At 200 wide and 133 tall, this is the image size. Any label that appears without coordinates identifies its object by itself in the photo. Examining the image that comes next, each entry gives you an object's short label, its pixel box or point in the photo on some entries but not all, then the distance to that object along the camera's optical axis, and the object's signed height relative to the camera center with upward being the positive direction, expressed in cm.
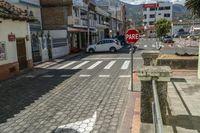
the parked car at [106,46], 2208 +7
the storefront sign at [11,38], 1095 +65
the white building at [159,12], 7967 +1494
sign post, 716 +40
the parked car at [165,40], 3308 +104
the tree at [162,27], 2903 +300
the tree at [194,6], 1152 +255
